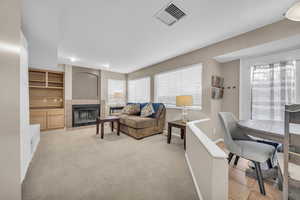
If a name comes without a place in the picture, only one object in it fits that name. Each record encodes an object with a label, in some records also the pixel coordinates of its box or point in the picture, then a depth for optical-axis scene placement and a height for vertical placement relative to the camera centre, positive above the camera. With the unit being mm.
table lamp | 2842 -31
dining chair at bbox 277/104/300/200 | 937 -517
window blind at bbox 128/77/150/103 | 4824 +407
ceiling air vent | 1635 +1281
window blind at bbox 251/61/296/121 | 2150 +210
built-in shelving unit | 3789 +34
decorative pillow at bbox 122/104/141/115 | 4297 -376
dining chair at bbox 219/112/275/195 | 1359 -637
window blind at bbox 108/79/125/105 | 5268 +411
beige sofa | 3197 -747
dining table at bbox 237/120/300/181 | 1142 -334
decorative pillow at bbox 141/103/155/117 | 3812 -378
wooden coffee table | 3229 -619
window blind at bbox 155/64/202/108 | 3193 +461
